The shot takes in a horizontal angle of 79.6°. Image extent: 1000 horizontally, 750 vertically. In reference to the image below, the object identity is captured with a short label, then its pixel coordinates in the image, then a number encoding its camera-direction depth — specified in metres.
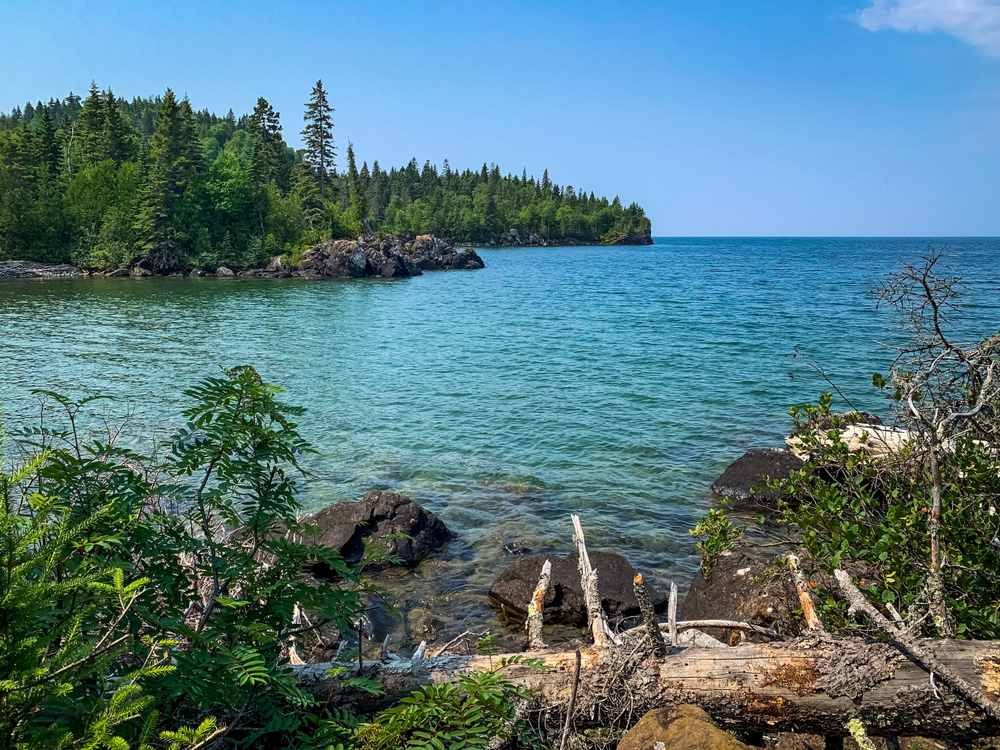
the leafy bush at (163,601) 2.12
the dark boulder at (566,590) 7.92
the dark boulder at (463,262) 96.19
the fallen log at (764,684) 3.43
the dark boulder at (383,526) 9.32
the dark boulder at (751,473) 11.20
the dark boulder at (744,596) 5.80
